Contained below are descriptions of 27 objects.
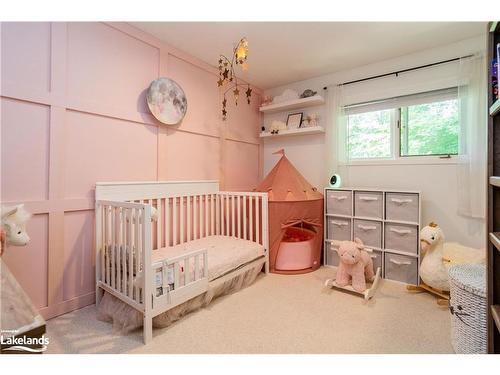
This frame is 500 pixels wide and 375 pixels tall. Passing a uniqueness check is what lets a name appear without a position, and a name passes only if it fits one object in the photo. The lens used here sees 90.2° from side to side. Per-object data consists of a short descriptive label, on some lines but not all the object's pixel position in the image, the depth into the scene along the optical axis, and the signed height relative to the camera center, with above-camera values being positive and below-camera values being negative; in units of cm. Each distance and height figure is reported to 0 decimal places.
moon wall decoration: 221 +80
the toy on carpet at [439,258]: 195 -55
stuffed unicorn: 127 -20
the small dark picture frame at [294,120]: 322 +89
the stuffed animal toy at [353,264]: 206 -64
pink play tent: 260 -38
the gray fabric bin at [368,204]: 250 -16
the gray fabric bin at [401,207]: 230 -16
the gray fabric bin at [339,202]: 268 -15
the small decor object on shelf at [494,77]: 113 +51
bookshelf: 116 -9
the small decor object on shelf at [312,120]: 309 +86
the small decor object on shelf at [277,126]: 325 +81
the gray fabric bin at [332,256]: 276 -76
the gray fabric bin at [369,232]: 250 -44
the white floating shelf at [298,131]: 298 +71
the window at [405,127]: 241 +67
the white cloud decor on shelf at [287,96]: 322 +121
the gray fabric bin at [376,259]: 248 -70
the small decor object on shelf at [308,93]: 306 +118
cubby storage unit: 231 -36
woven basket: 125 -63
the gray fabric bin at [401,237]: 230 -46
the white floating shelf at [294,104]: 297 +106
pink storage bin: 262 -71
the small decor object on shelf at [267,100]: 344 +122
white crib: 151 -39
